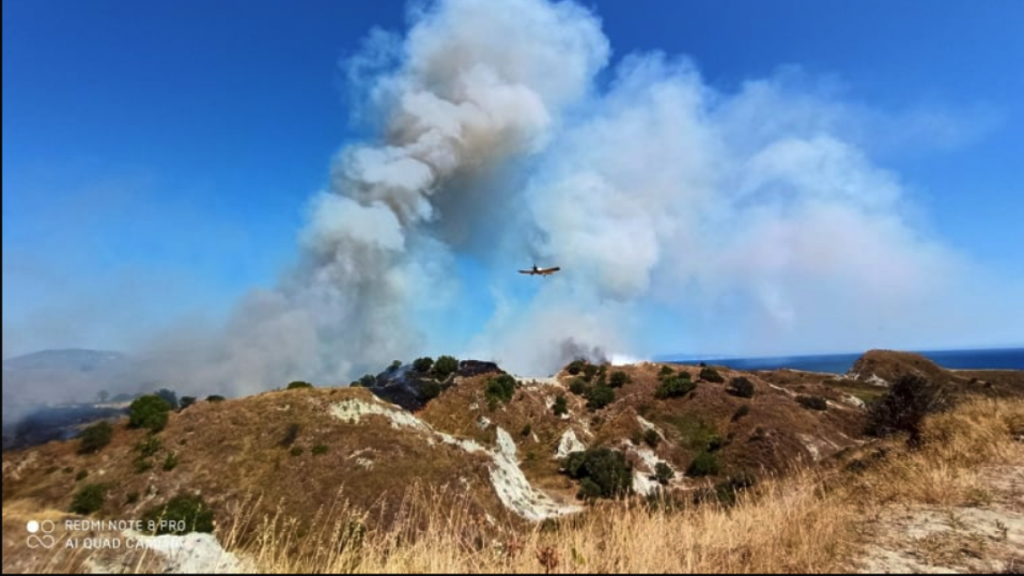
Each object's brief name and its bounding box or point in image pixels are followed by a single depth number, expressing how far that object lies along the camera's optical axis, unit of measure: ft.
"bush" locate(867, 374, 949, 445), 83.27
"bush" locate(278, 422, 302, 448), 112.68
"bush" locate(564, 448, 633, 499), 148.66
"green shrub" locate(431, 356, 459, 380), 258.78
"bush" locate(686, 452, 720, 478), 172.45
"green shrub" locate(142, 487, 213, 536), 18.68
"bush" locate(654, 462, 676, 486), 168.55
